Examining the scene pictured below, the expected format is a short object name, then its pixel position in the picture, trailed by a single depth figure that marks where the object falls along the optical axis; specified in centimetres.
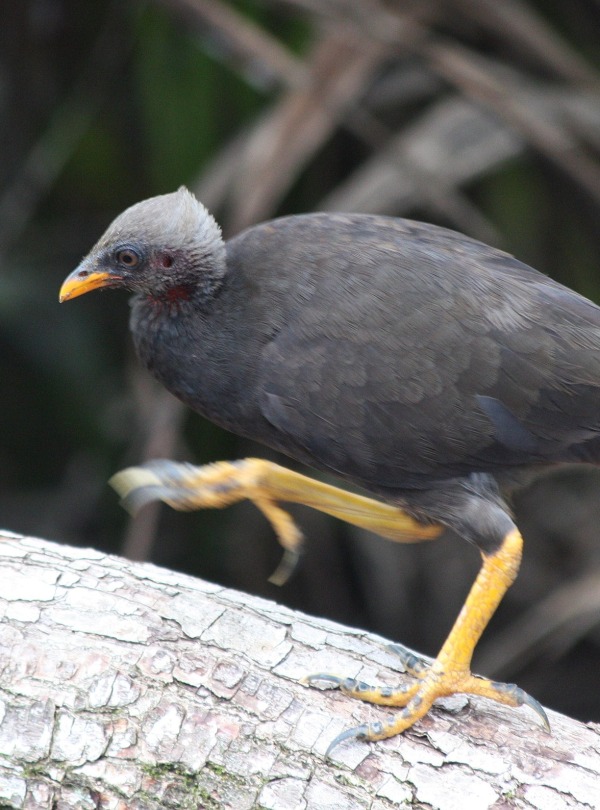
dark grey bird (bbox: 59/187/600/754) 705
